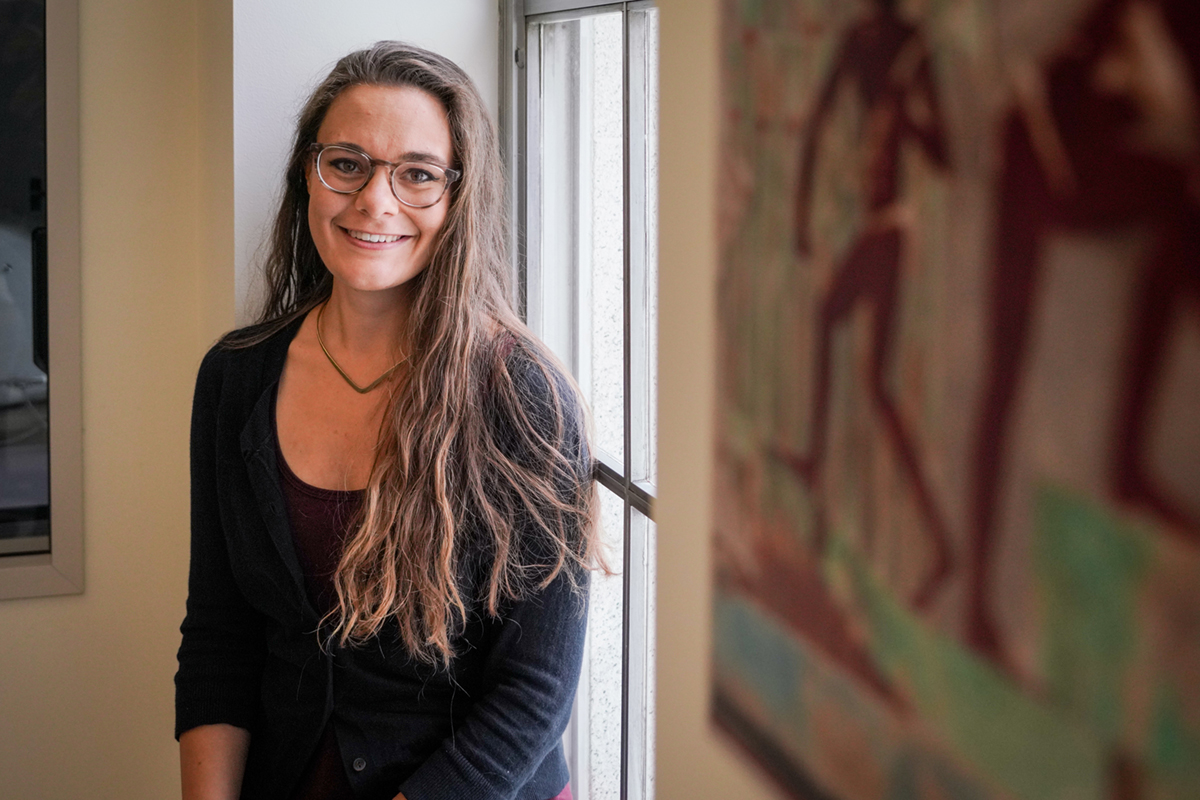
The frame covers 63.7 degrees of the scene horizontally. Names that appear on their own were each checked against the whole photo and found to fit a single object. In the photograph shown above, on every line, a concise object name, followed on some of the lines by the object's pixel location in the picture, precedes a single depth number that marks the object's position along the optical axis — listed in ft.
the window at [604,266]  4.16
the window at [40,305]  5.76
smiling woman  3.98
